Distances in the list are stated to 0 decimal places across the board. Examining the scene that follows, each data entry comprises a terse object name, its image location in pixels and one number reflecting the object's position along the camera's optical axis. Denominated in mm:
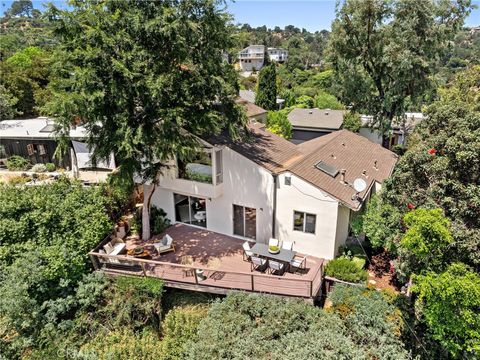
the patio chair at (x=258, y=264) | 14074
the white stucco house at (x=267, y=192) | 14773
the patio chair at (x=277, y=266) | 13727
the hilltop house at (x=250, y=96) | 48594
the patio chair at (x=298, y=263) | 13882
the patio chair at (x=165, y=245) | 15669
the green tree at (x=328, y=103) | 52512
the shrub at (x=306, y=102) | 56875
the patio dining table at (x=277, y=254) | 13602
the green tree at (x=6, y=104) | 31469
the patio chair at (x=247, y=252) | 14412
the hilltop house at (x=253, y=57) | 114500
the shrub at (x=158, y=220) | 17859
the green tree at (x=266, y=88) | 45562
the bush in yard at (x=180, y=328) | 12062
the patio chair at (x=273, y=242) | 14689
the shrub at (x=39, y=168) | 25369
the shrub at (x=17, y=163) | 26125
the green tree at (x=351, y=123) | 36094
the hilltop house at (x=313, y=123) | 35344
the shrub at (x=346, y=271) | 13383
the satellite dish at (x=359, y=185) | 14531
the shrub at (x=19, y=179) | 22016
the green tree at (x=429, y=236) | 8859
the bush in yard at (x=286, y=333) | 10344
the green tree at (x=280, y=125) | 32188
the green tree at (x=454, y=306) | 8289
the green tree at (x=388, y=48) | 23156
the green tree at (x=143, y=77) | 12453
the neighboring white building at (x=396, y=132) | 34088
